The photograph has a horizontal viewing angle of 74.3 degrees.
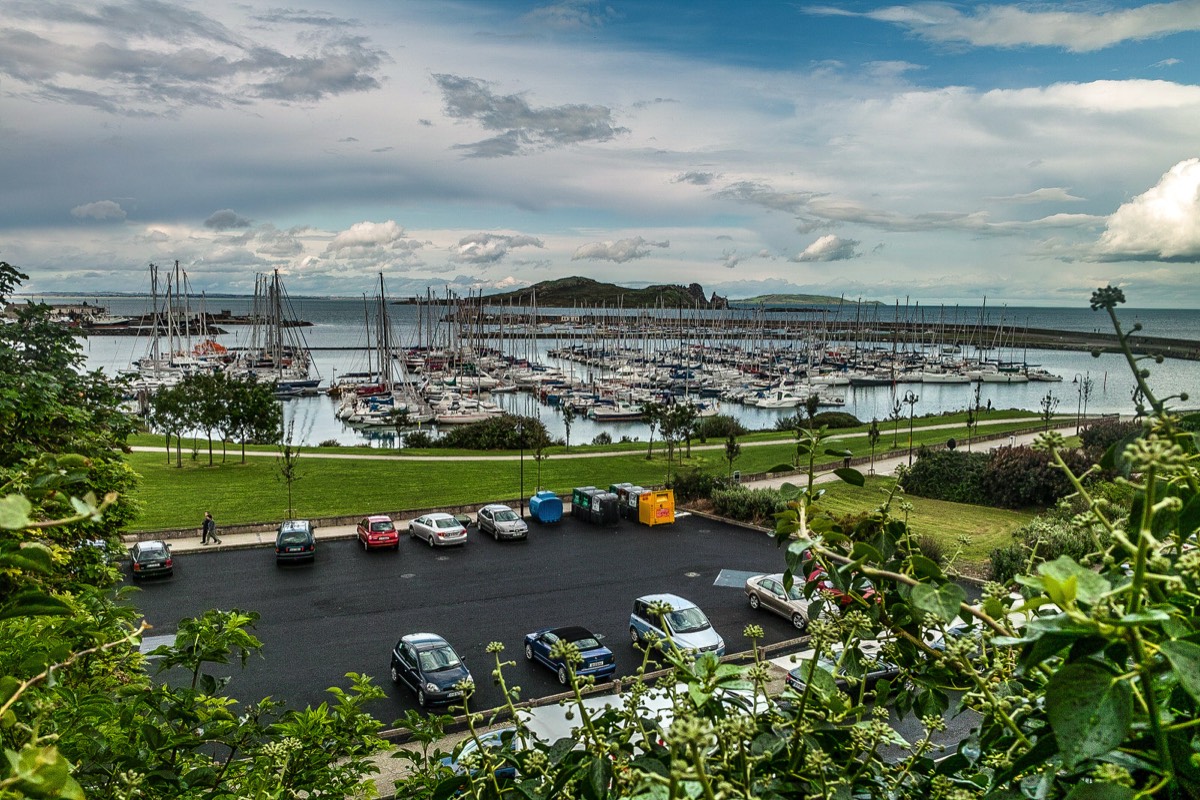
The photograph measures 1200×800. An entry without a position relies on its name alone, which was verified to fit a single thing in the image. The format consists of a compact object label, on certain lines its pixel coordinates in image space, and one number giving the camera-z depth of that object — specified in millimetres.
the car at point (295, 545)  23016
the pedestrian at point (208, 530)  24672
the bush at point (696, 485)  30672
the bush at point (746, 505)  27672
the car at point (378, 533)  24422
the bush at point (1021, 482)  28578
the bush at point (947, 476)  30688
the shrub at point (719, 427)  46281
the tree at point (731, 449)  31534
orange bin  27594
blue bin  27812
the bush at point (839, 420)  52406
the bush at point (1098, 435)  30552
